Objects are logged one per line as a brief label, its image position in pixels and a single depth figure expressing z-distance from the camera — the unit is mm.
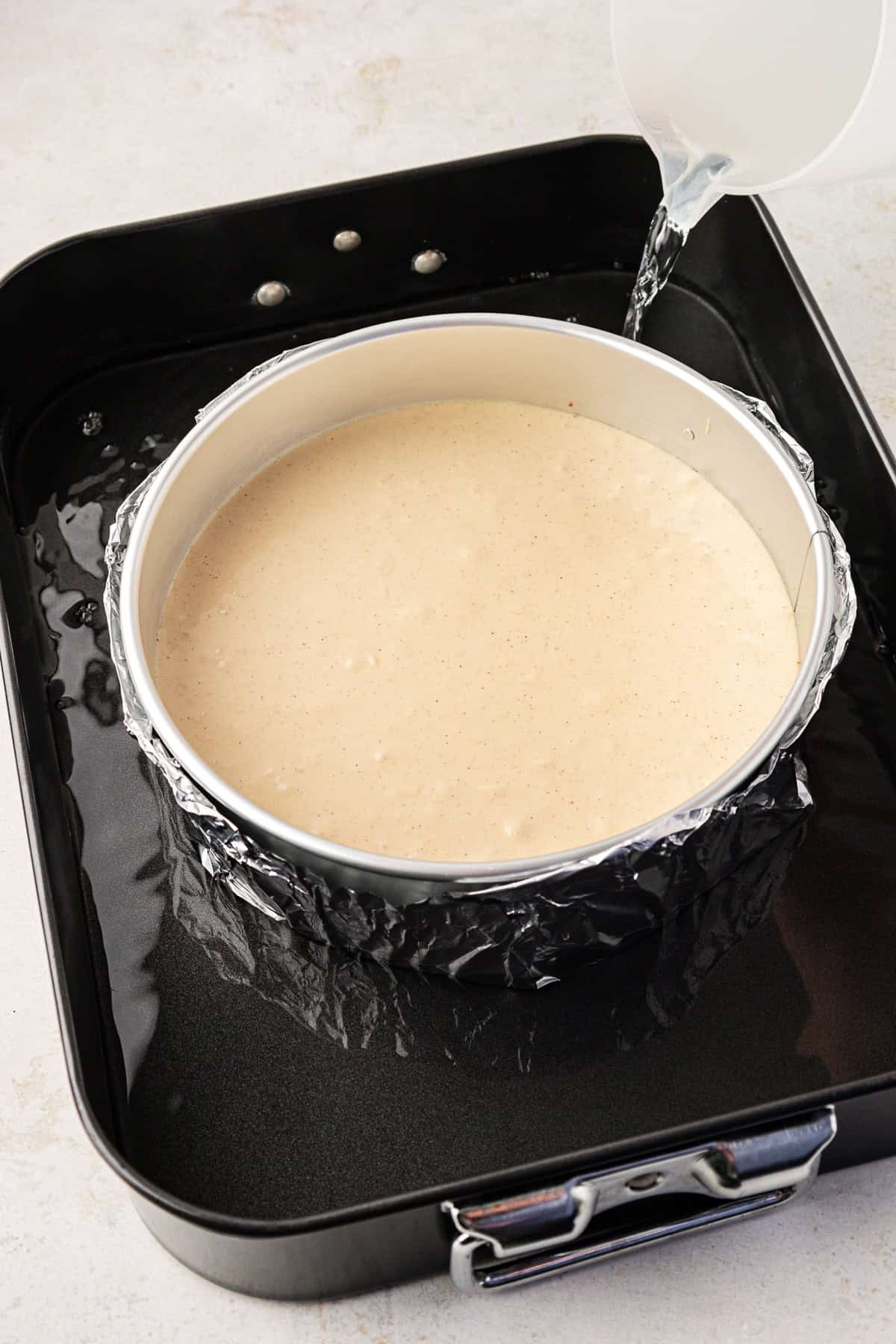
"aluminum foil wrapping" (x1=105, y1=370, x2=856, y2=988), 927
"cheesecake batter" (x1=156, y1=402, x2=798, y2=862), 1071
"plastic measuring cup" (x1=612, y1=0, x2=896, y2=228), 1018
